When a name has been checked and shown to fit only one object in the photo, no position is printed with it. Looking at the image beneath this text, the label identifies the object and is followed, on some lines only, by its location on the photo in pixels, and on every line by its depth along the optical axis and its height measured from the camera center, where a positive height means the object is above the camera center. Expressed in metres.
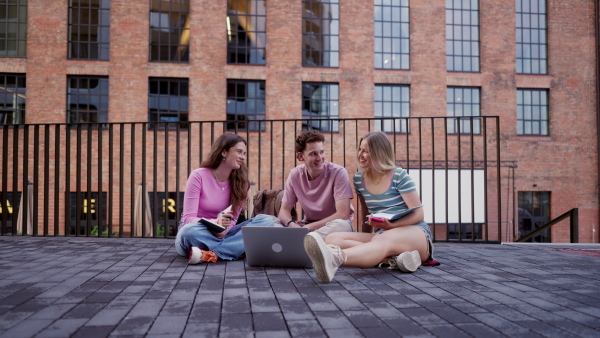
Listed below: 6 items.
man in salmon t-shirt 3.76 -0.16
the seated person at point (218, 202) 3.74 -0.26
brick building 15.04 +3.59
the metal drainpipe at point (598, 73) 16.91 +3.70
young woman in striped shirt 3.05 -0.35
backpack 4.67 -0.30
